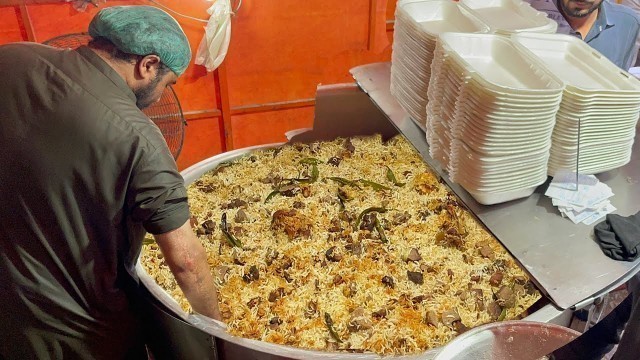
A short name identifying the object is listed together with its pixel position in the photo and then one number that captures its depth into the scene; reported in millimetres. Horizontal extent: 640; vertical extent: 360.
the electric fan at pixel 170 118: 3488
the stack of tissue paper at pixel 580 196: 2111
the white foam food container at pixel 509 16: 2477
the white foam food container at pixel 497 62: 1985
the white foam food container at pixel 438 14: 2609
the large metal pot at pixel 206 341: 2076
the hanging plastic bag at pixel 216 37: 4715
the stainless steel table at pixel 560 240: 1847
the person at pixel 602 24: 3658
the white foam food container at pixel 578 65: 2047
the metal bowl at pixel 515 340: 1432
